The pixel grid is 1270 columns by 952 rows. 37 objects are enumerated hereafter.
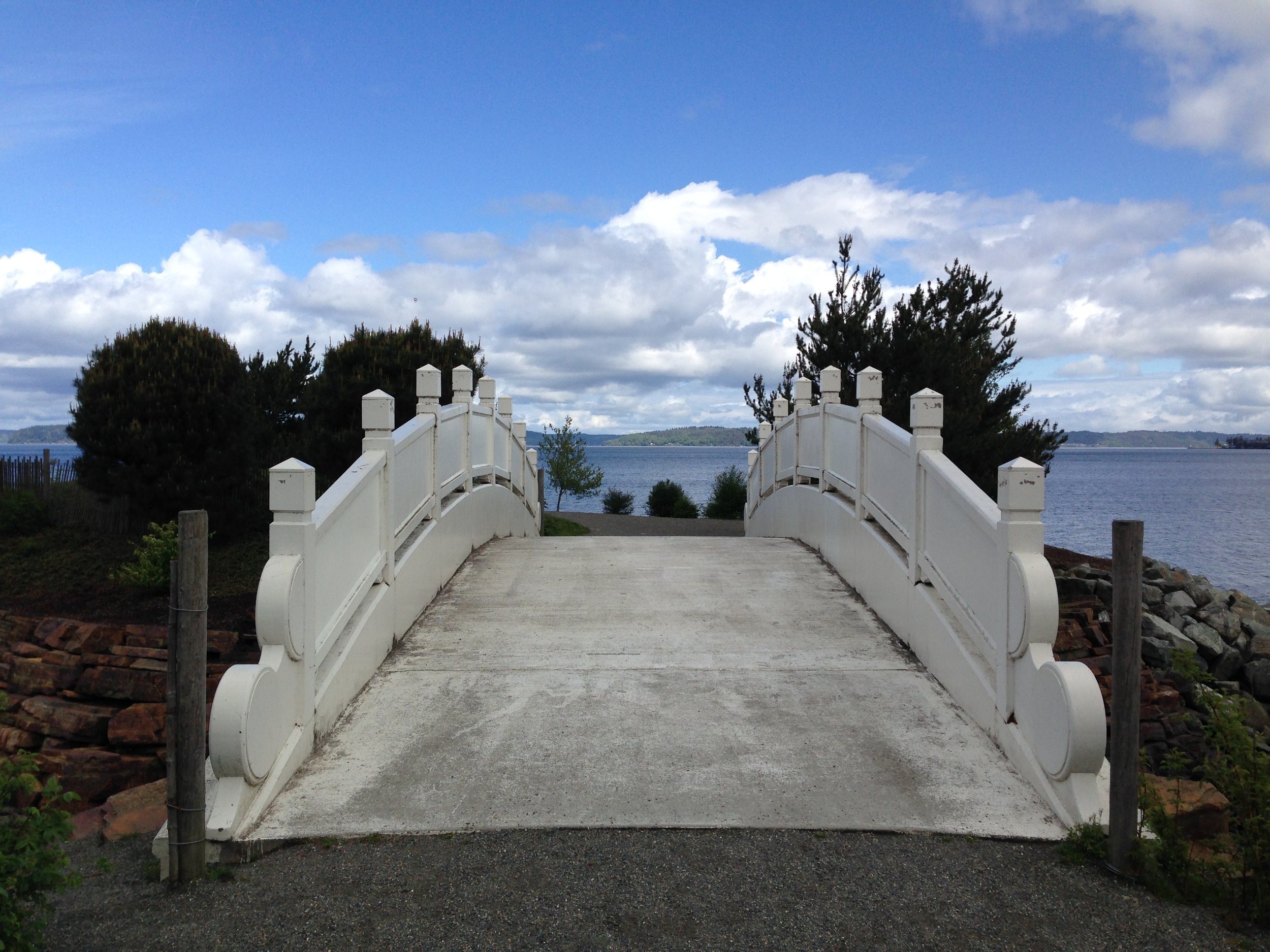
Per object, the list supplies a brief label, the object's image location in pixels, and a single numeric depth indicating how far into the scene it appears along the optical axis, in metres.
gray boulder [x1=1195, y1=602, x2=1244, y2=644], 13.15
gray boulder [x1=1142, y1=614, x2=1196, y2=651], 10.74
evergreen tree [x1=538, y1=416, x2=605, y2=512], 40.47
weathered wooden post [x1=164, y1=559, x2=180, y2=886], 3.99
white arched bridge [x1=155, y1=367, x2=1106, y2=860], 4.45
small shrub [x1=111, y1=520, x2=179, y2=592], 9.56
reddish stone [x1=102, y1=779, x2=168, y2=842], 4.61
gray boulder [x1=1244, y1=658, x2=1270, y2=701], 11.41
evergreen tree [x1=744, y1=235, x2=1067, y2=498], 18.34
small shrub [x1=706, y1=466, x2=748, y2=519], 28.73
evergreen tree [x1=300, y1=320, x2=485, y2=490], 13.79
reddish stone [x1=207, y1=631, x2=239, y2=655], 7.26
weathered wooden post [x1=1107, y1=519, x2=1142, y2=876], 3.94
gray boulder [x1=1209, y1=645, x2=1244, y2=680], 11.69
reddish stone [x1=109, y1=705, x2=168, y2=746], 6.41
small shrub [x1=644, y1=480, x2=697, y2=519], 30.57
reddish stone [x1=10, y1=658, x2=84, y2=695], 7.16
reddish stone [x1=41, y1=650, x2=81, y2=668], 7.27
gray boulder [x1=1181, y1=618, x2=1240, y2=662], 11.93
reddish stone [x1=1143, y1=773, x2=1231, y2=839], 4.79
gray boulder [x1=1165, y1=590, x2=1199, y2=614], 13.30
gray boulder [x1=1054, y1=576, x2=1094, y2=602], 10.62
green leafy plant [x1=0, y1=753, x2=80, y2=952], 3.01
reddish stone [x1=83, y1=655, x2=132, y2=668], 7.05
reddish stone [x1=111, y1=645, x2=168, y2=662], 7.01
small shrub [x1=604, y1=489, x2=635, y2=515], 33.97
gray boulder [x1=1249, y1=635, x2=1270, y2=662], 12.20
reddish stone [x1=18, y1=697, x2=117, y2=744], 6.68
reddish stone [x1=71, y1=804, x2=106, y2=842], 4.82
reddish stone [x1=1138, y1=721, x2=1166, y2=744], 7.95
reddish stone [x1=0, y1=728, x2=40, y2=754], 7.02
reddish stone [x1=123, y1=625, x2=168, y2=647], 7.24
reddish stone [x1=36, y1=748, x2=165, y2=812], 6.21
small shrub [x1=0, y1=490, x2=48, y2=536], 14.33
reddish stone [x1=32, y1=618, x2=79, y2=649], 7.55
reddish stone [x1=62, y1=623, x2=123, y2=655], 7.30
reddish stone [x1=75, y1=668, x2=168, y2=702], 6.82
